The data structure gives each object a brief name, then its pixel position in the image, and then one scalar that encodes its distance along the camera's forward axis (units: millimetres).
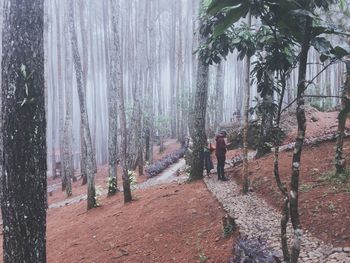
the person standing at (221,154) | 10719
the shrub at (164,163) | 17266
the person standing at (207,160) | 11524
